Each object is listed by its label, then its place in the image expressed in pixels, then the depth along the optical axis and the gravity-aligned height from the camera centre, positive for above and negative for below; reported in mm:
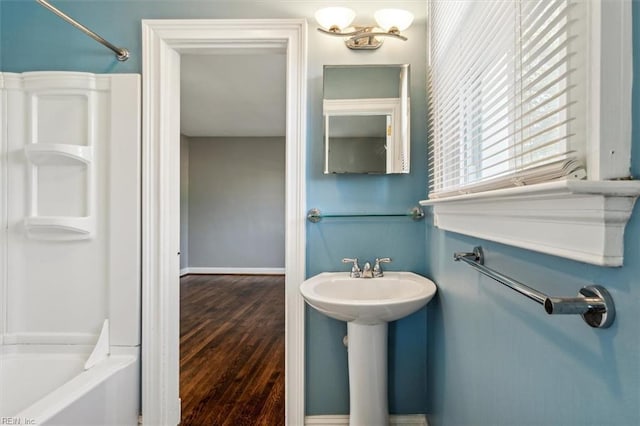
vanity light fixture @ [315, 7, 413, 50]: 1556 +895
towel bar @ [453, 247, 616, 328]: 502 -143
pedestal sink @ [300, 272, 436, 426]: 1310 -412
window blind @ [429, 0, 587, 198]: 565 +295
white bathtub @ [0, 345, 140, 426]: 1438 -809
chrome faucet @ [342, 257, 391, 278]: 1634 -292
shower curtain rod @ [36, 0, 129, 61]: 1373 +809
